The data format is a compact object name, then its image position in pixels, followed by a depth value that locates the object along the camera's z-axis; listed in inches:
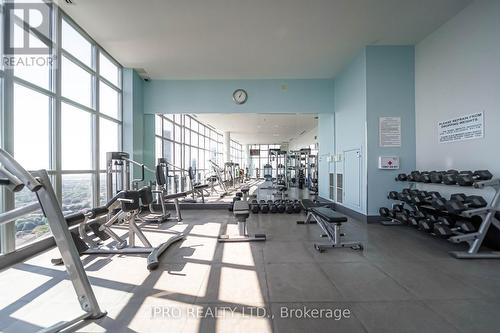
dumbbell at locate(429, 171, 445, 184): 128.0
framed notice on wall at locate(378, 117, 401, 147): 170.6
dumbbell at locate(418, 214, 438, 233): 122.2
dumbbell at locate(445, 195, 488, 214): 108.1
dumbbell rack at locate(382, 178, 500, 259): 104.4
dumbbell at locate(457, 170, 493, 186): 110.4
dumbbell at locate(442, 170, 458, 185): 119.2
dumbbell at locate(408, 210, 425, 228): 132.3
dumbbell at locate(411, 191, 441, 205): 129.5
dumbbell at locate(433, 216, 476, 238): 110.4
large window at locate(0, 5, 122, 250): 109.6
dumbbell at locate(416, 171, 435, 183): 137.1
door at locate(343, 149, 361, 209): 181.9
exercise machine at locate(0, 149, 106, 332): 54.9
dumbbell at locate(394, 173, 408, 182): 158.4
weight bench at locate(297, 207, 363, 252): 113.7
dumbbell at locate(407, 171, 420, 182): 148.1
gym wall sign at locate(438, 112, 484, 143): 123.1
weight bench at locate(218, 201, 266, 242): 130.9
